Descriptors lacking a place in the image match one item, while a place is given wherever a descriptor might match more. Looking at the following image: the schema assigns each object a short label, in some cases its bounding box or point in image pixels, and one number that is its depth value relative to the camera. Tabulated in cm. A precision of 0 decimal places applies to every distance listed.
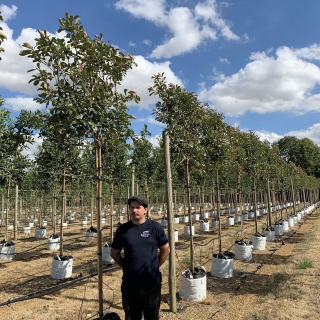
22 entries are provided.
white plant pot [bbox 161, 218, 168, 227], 1781
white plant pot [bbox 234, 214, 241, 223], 2052
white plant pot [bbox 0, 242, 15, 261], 1009
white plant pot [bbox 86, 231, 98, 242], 1289
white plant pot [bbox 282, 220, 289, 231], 1648
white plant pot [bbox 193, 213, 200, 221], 2273
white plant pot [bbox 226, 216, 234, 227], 1897
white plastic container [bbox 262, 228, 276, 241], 1302
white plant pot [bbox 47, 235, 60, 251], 1176
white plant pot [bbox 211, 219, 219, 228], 1792
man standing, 300
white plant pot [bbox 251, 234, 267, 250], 1104
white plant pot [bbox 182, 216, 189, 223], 2105
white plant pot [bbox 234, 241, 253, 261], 935
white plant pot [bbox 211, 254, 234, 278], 749
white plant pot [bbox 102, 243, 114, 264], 941
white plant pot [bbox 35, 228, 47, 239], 1497
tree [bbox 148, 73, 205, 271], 646
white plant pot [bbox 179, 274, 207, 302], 575
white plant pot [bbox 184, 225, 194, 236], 1458
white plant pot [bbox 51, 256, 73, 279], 762
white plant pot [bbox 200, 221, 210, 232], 1636
